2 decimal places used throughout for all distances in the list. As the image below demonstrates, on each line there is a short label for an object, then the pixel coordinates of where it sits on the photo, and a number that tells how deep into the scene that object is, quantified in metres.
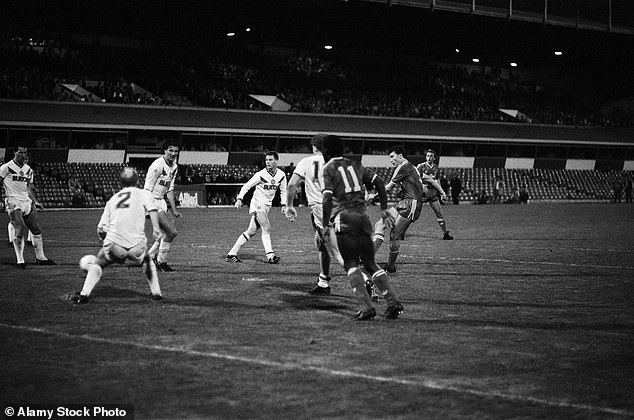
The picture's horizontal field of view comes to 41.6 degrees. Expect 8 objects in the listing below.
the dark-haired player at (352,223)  10.08
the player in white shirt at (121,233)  10.83
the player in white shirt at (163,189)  15.27
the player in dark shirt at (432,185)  22.47
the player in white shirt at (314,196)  12.51
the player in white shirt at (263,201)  16.94
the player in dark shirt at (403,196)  15.47
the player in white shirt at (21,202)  15.91
